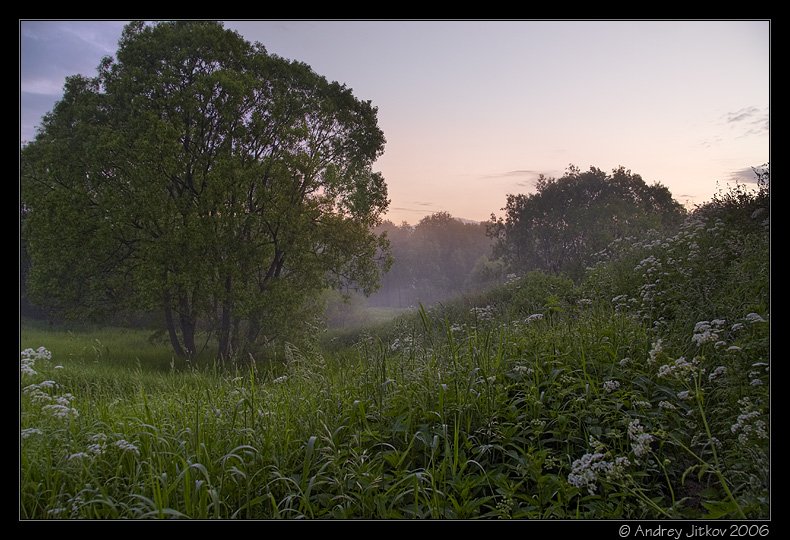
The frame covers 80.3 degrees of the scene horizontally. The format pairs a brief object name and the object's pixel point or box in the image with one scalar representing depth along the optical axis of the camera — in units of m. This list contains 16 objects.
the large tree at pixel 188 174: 11.20
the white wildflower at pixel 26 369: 3.56
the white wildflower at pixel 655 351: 3.39
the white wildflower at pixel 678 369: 2.95
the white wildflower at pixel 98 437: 3.26
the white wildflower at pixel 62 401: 3.59
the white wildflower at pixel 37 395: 3.80
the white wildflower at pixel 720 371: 3.32
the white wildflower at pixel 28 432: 3.27
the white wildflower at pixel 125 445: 2.97
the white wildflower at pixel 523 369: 3.93
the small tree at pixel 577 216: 14.98
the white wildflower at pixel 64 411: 3.43
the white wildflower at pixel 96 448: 3.06
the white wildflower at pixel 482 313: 5.70
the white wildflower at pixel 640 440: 2.64
